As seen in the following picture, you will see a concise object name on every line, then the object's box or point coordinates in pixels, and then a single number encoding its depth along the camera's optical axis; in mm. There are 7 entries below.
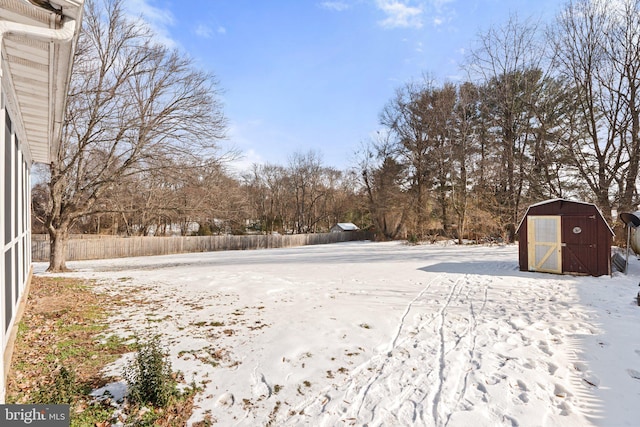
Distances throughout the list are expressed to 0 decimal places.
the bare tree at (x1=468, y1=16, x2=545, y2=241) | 19469
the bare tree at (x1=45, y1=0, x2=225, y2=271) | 10117
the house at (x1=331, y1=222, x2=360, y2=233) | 34475
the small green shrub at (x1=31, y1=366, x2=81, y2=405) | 2453
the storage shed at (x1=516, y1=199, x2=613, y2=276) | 8867
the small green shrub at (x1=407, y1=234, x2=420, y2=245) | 22888
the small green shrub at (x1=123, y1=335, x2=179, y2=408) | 2629
